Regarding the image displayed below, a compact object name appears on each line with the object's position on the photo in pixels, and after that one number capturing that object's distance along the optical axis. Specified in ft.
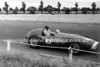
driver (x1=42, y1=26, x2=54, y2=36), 20.39
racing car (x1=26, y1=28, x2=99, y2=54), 18.35
